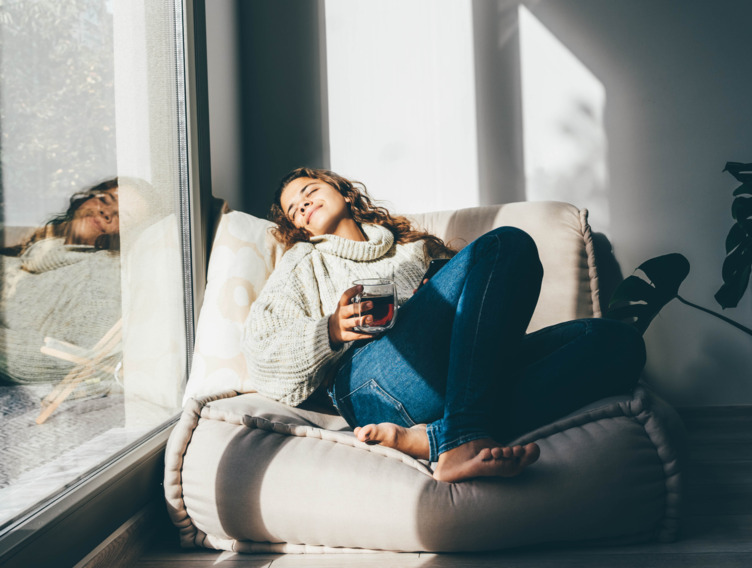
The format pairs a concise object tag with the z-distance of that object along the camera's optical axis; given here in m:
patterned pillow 1.53
